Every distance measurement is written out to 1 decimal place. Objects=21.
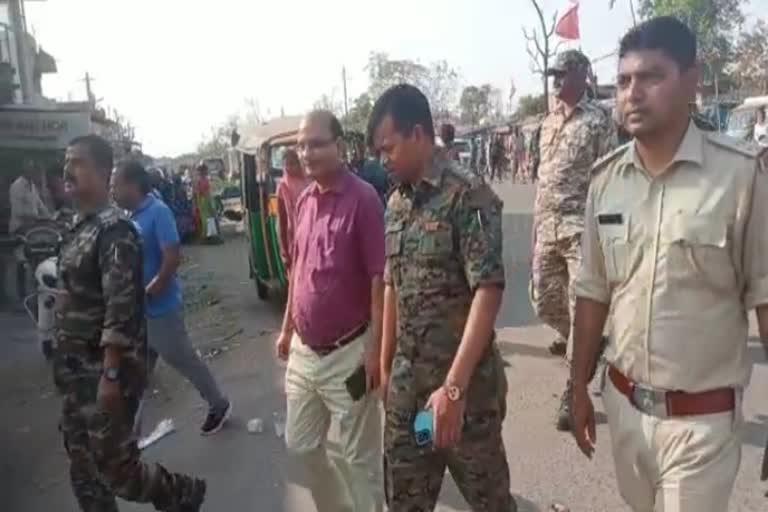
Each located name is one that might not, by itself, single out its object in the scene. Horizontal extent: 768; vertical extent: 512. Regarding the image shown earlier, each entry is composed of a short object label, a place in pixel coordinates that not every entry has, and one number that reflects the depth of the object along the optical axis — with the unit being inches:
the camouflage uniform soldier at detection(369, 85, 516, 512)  98.7
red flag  589.3
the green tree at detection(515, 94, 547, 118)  1673.2
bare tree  1280.8
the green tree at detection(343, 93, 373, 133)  1507.8
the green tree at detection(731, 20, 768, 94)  1322.6
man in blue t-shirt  182.7
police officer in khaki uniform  80.7
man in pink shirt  125.4
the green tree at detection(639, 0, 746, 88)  1486.2
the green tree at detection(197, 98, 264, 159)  2866.6
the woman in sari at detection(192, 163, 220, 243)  678.0
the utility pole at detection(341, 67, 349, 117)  2205.2
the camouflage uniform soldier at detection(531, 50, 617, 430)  178.5
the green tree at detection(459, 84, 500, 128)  2330.2
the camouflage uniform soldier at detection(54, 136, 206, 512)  126.7
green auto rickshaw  346.6
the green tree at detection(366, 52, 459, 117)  2096.5
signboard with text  564.1
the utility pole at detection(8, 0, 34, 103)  845.2
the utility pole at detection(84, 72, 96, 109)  1854.7
